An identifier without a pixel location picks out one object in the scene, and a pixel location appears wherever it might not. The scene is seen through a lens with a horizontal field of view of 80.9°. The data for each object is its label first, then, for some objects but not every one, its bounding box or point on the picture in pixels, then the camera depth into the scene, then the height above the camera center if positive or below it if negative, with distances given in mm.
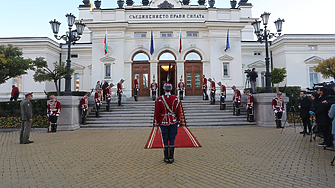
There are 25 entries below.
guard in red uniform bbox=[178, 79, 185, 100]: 16266 +873
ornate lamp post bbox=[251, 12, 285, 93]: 11516 +4198
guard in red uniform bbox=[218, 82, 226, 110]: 13594 +14
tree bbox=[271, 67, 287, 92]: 21641 +2400
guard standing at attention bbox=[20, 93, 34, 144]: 7590 -798
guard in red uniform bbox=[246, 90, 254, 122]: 11797 -605
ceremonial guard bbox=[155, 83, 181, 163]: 5113 -515
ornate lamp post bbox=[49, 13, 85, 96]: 11217 +4112
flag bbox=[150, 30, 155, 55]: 18719 +5042
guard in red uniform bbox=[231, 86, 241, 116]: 12711 -191
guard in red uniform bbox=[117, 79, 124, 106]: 14401 +522
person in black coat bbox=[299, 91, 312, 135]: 8117 -527
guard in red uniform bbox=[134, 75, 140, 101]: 15906 +968
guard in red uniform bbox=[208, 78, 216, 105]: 14602 +544
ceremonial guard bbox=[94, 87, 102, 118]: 12562 -112
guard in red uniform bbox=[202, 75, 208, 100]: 15909 +924
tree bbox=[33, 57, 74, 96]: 18892 +2551
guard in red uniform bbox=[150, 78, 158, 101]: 16641 +744
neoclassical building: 19578 +5292
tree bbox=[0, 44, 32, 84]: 13836 +2613
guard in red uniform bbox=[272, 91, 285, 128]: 10352 -411
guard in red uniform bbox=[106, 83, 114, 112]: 13344 +148
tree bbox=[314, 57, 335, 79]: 19734 +2958
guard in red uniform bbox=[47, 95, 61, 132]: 10125 -639
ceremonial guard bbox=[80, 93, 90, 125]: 11618 -482
